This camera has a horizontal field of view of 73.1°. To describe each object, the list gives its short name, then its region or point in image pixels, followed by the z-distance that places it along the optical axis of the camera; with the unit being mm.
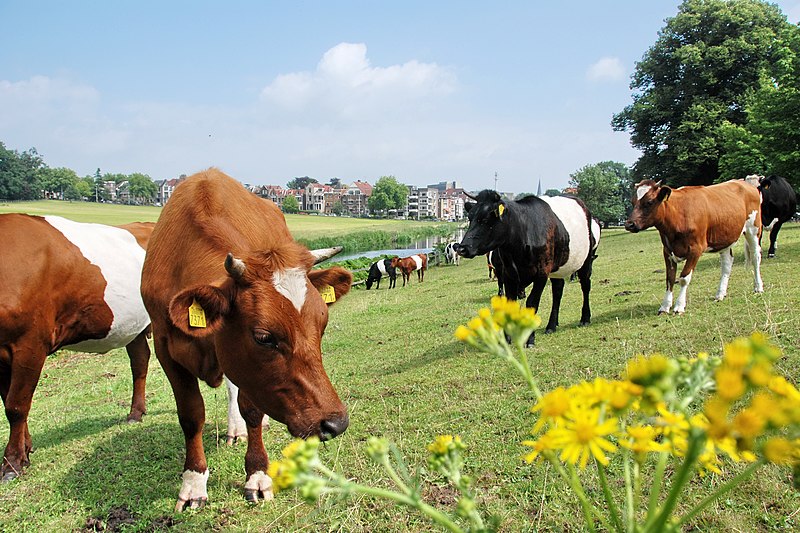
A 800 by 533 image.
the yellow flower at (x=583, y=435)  750
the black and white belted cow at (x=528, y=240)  7309
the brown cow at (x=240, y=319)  3129
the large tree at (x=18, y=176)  88375
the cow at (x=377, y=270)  26031
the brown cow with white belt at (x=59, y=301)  4527
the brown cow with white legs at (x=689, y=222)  7508
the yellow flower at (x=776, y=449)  604
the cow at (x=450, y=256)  30828
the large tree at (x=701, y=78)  27375
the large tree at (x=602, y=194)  52750
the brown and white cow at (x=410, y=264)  24955
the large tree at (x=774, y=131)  14445
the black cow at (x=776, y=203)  12352
